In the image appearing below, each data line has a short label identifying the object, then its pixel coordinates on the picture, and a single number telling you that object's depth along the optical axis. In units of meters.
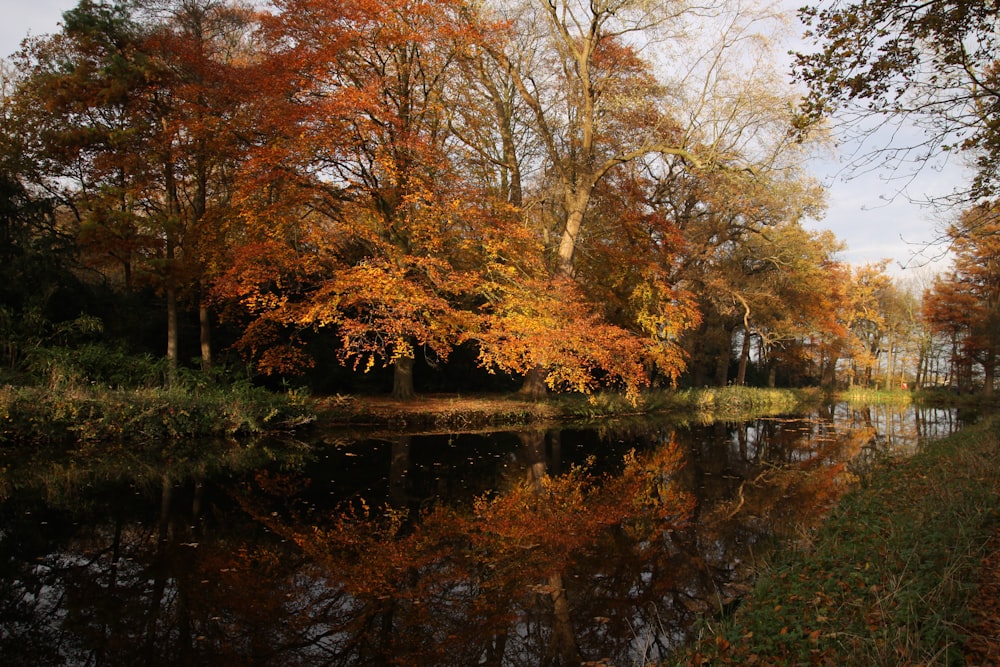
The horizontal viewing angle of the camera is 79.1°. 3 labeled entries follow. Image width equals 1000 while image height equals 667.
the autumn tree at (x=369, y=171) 13.92
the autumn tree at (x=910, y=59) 5.78
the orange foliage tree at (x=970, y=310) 29.89
